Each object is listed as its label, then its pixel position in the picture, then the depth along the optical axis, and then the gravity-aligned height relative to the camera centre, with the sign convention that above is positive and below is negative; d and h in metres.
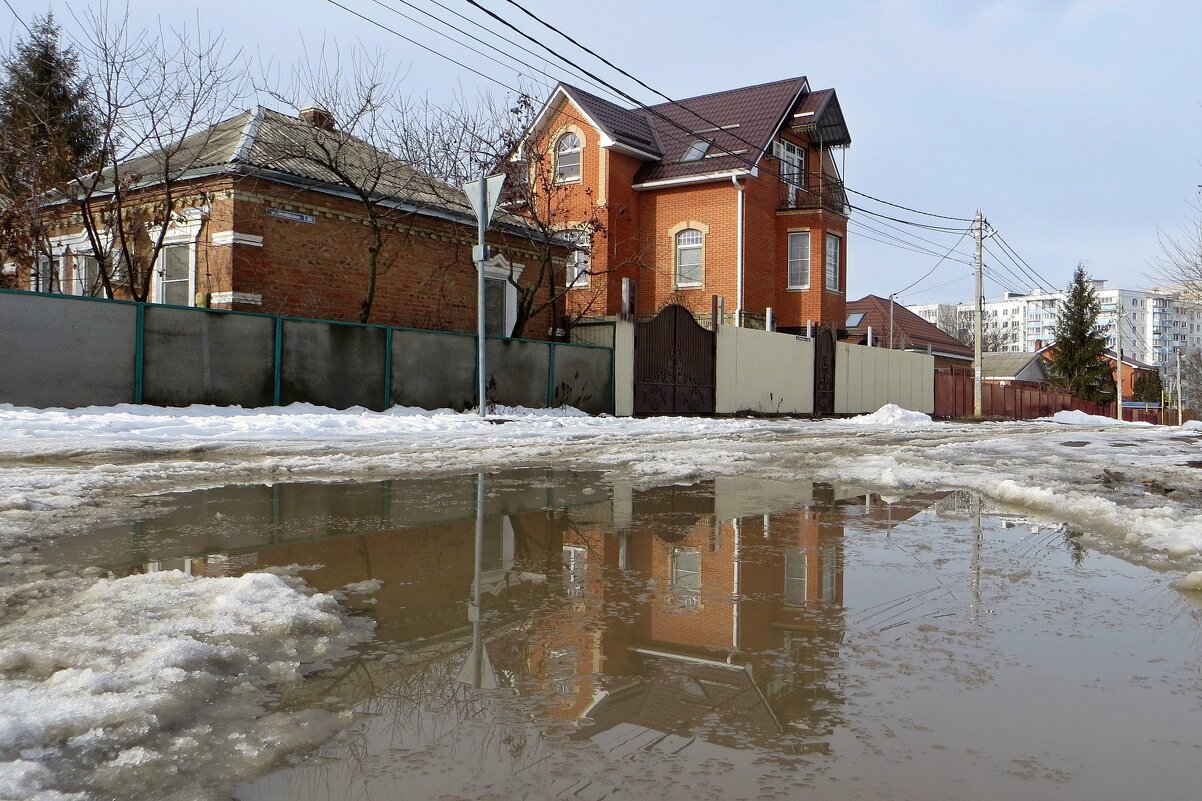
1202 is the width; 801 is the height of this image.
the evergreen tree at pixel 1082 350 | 61.84 +4.49
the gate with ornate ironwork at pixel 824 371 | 27.45 +1.23
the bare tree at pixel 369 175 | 18.28 +4.97
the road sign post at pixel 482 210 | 14.02 +3.13
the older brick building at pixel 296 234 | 17.42 +3.63
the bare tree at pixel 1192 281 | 27.36 +4.15
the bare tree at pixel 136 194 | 16.48 +4.18
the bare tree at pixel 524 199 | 21.31 +5.09
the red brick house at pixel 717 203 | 29.09 +6.89
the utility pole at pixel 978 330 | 32.00 +2.95
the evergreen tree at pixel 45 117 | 17.19 +6.78
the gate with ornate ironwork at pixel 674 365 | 21.42 +1.09
